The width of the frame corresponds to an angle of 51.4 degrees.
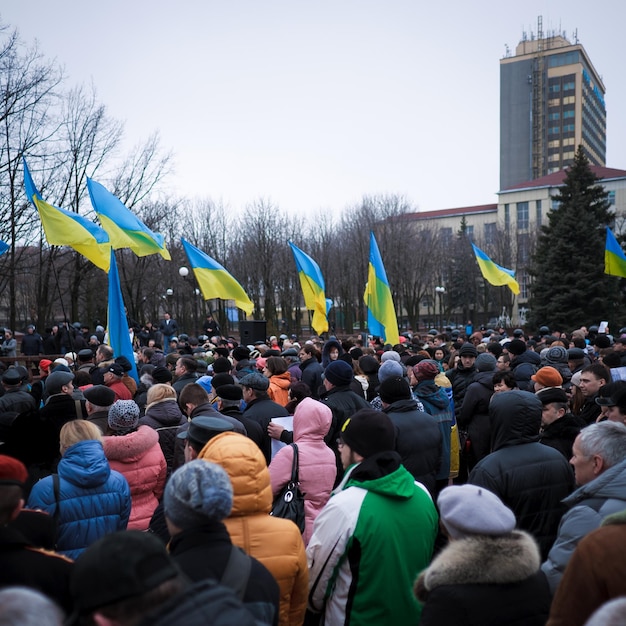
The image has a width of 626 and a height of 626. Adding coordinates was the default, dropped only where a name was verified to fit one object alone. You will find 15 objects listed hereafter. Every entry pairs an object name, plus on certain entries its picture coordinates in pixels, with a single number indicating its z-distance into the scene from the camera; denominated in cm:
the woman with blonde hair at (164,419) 586
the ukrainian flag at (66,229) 1023
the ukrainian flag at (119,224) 1134
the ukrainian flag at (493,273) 1908
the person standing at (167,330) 2028
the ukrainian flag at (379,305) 1397
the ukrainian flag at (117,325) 1010
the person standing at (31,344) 1936
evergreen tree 3475
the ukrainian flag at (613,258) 1705
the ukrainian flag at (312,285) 1543
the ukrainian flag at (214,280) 1294
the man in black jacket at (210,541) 254
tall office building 10469
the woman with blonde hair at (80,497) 392
